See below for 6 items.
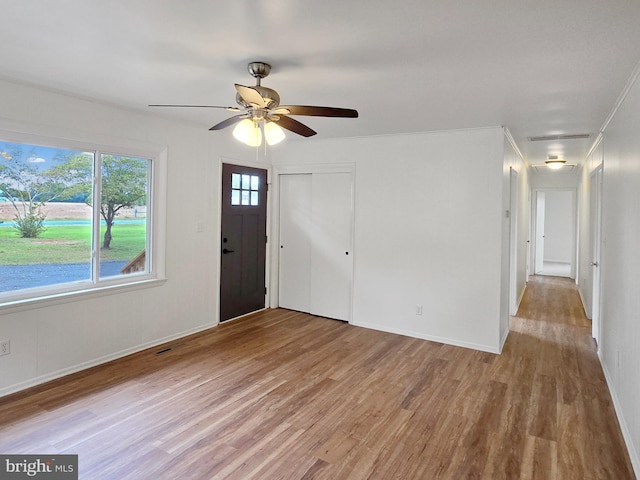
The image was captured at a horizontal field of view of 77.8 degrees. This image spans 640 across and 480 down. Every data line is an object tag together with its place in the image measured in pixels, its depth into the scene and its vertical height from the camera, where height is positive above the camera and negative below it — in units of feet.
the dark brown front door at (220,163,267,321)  16.25 -0.49
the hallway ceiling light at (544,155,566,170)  20.29 +3.84
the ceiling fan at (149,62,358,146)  7.84 +2.46
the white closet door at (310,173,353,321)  16.91 -0.67
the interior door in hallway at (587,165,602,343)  14.17 -0.24
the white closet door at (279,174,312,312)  18.07 -0.56
